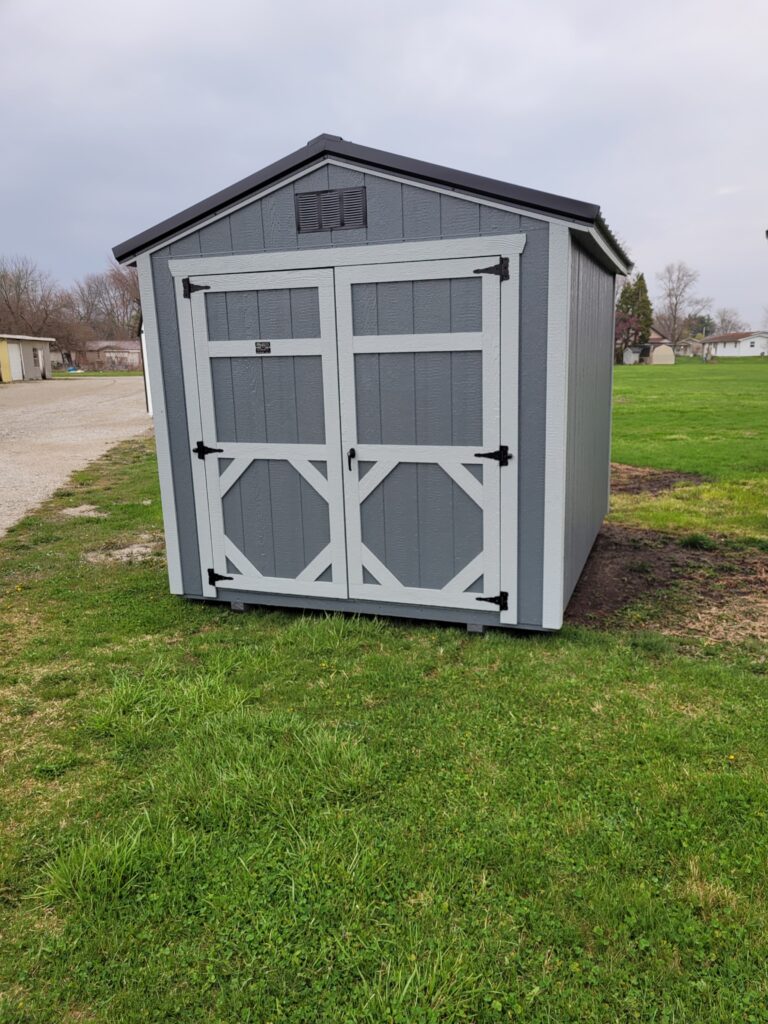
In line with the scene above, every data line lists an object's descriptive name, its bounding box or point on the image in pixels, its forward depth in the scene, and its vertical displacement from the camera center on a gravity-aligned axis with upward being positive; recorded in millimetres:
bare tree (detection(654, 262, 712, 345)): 83000 +6061
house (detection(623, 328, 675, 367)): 60906 -32
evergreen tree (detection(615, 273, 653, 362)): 61594 +3221
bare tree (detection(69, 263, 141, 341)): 70438 +6179
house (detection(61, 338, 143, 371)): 66900 +1446
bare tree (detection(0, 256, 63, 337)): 55625 +5943
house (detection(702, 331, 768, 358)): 85500 +941
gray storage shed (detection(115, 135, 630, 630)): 4141 -126
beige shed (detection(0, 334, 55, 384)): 42000 +928
